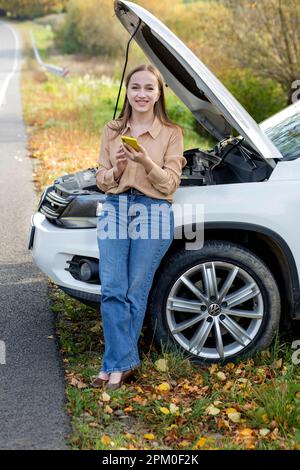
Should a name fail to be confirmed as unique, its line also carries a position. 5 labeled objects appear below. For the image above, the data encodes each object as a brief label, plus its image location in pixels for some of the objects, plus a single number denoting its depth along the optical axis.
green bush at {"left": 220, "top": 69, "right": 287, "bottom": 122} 19.28
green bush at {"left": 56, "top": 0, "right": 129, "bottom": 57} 33.97
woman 4.66
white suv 4.77
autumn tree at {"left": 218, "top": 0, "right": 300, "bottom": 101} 18.34
